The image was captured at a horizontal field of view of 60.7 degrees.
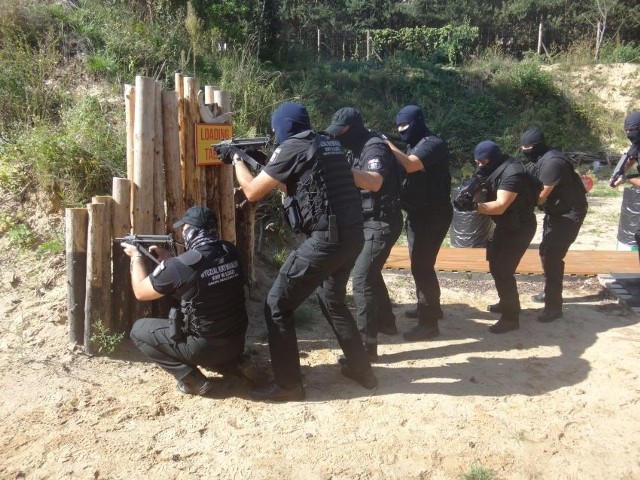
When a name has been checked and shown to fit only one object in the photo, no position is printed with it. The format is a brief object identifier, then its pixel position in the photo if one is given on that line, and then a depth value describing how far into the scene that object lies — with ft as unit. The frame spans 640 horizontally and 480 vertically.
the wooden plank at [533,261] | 22.36
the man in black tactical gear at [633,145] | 17.33
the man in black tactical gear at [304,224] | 11.83
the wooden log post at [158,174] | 14.21
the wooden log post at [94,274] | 13.62
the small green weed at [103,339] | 13.89
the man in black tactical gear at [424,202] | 15.44
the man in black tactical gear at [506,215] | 15.96
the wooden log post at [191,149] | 14.89
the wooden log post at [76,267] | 13.79
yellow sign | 14.99
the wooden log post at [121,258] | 13.97
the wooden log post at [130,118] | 14.15
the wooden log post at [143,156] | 13.87
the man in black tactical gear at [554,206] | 17.54
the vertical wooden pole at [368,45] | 63.57
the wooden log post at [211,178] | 15.85
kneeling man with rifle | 11.61
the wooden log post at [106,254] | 13.79
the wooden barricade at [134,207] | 13.82
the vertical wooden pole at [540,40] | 67.75
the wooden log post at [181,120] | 14.99
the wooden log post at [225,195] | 15.90
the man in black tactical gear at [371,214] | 14.71
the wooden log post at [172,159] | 14.43
